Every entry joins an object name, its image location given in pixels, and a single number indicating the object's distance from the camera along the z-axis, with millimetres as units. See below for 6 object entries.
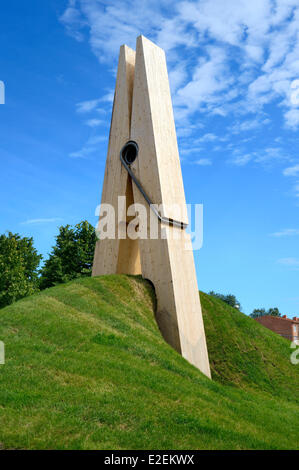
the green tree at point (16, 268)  30281
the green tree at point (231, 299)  79444
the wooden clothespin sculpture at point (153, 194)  15023
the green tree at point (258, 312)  100500
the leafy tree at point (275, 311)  94188
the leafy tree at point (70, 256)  30669
